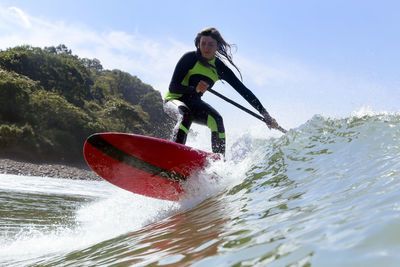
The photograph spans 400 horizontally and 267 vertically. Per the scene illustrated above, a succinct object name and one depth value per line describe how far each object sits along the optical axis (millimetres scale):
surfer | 4141
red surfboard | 3691
